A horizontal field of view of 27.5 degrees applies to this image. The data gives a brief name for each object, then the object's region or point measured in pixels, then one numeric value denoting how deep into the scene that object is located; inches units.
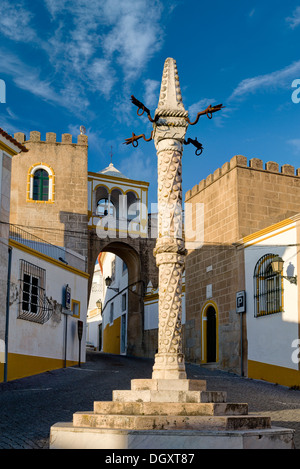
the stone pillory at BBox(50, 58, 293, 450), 244.5
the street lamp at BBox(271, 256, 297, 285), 631.8
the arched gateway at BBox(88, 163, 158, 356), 1089.4
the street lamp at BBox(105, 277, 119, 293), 1144.9
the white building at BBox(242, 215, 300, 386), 633.0
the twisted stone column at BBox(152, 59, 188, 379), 302.2
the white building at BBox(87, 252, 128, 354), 1247.0
